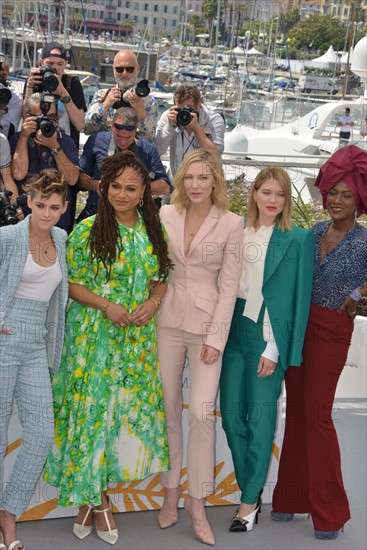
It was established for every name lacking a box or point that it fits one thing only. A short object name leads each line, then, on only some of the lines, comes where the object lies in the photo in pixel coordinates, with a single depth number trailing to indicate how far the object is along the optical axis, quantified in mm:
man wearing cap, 4438
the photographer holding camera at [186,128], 4734
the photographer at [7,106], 4234
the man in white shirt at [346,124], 15494
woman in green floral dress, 3395
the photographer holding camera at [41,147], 4070
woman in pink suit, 3537
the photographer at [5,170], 4066
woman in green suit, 3576
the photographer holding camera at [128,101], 4527
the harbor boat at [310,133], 16125
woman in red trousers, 3637
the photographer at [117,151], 4215
